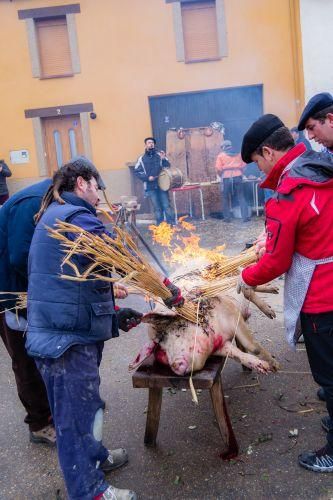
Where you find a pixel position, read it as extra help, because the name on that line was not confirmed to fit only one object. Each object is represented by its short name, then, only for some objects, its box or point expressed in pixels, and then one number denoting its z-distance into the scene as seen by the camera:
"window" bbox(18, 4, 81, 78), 12.34
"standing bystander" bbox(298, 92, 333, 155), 2.69
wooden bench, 2.70
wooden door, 12.99
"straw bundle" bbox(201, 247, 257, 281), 3.30
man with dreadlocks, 2.36
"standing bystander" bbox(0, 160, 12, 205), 11.35
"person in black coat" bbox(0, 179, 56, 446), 2.89
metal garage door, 12.62
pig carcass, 2.80
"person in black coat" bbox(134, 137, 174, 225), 10.64
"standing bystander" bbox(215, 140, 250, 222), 10.69
